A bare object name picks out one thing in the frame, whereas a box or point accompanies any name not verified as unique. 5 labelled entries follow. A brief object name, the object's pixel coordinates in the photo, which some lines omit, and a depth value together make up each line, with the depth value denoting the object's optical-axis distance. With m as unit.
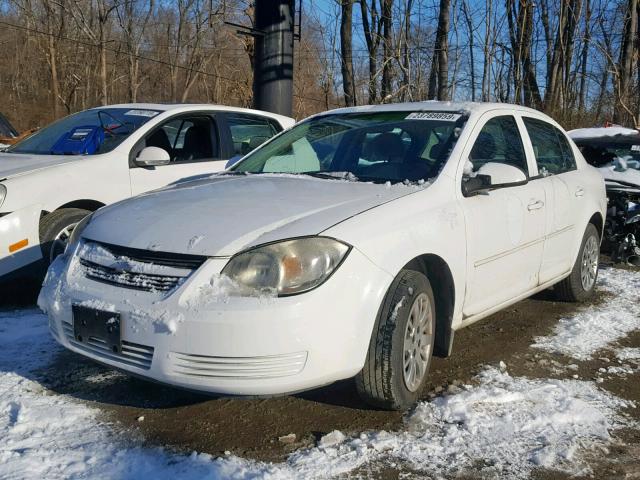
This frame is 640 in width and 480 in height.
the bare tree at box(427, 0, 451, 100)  16.41
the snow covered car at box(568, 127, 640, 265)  7.06
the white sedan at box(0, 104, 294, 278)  4.94
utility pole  10.27
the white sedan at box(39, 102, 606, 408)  2.85
